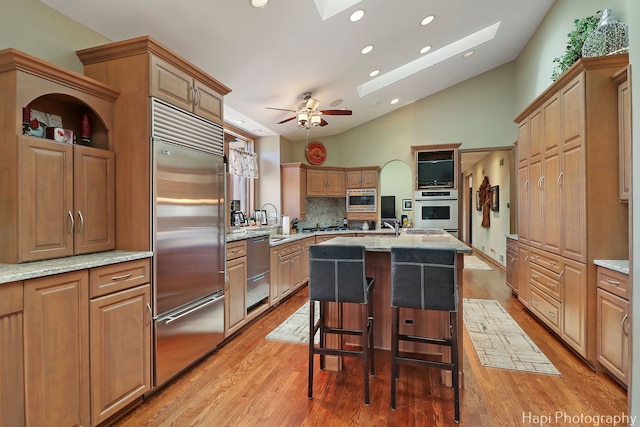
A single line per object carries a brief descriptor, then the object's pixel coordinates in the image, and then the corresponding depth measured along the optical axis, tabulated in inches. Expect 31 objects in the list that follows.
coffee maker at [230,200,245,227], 180.9
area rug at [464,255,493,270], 259.4
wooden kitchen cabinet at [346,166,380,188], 252.5
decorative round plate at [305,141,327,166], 257.6
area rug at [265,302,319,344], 120.2
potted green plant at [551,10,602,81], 110.7
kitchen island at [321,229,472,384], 95.9
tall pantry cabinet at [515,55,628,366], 95.9
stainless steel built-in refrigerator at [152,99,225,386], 84.5
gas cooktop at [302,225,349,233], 242.1
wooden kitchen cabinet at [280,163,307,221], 226.4
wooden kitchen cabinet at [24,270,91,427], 56.5
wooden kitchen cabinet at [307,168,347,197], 240.7
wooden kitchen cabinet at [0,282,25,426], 52.5
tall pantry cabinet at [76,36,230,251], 81.9
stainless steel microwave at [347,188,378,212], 251.1
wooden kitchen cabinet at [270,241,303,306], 157.3
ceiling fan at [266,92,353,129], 152.5
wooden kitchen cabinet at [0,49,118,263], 64.3
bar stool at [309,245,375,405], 81.5
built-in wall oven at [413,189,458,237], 233.3
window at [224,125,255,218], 192.1
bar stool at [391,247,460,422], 75.4
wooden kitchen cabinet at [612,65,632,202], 91.7
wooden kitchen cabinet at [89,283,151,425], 67.9
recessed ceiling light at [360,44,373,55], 147.5
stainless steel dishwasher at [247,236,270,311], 133.8
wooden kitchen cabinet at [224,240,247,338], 116.9
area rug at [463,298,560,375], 99.3
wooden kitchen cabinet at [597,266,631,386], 81.8
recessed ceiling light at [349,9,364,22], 119.6
